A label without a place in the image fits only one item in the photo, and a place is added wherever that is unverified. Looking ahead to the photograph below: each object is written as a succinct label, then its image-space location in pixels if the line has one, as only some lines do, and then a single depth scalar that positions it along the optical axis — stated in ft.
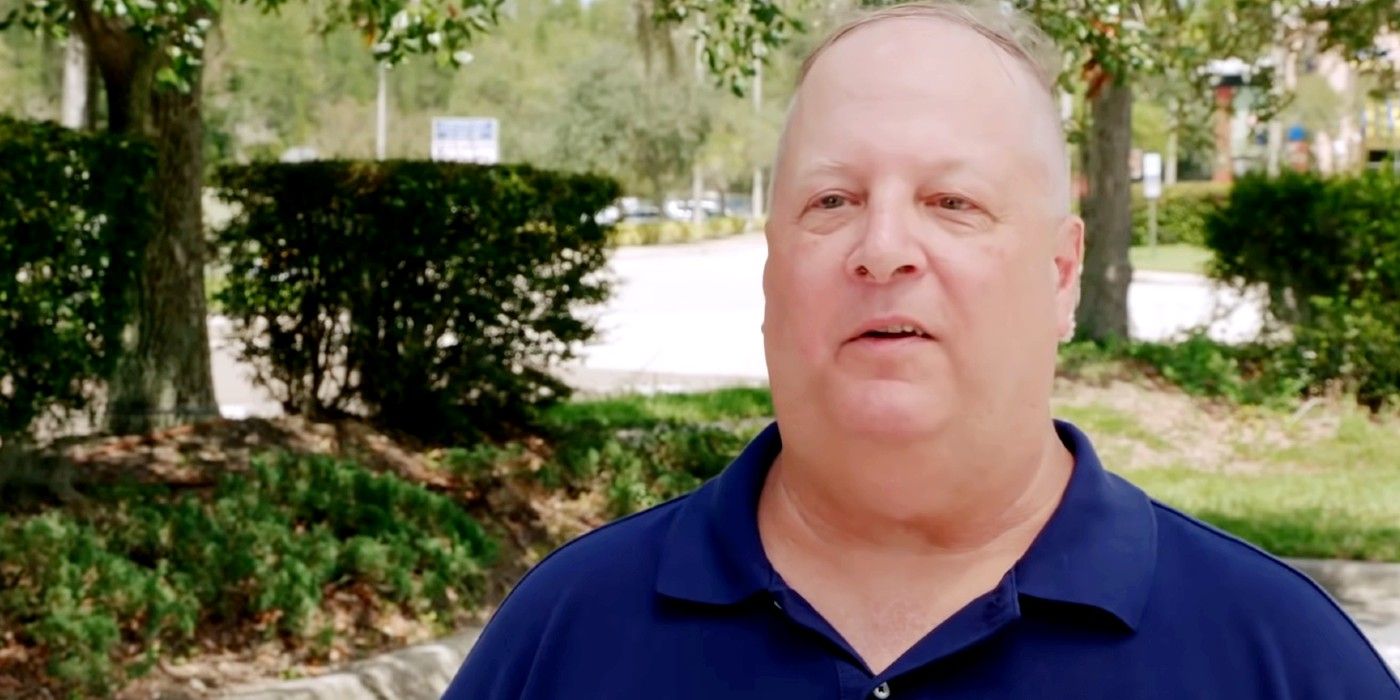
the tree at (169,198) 30.27
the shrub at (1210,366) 45.83
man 5.41
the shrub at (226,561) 20.99
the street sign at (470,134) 86.74
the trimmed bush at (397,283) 33.63
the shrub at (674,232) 190.29
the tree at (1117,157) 49.47
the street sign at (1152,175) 122.31
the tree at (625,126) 201.67
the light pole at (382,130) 176.04
